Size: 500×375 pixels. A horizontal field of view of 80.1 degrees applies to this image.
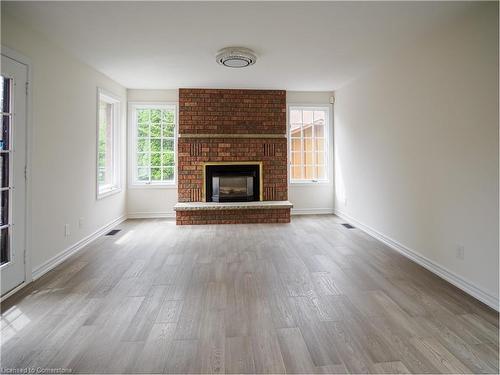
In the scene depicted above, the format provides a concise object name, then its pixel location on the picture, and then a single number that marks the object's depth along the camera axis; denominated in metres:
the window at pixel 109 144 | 4.85
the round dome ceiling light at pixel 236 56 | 3.40
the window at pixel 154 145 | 5.75
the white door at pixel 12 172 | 2.52
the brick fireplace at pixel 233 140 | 5.53
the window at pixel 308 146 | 6.07
